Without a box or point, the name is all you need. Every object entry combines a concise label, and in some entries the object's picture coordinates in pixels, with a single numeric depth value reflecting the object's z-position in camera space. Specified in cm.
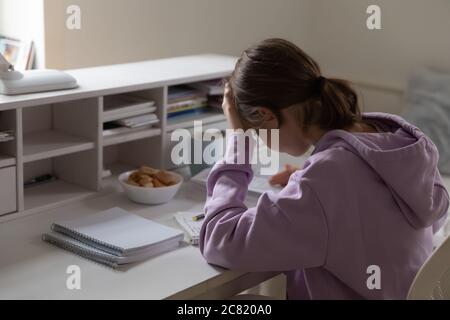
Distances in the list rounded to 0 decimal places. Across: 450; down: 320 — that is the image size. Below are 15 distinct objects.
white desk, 135
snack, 185
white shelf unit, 173
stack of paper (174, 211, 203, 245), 161
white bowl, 183
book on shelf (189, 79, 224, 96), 223
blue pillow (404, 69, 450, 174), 237
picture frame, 323
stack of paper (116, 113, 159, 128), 196
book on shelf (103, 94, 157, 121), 192
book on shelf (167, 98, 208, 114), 211
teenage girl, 135
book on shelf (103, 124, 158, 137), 193
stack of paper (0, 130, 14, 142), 167
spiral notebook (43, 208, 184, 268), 149
